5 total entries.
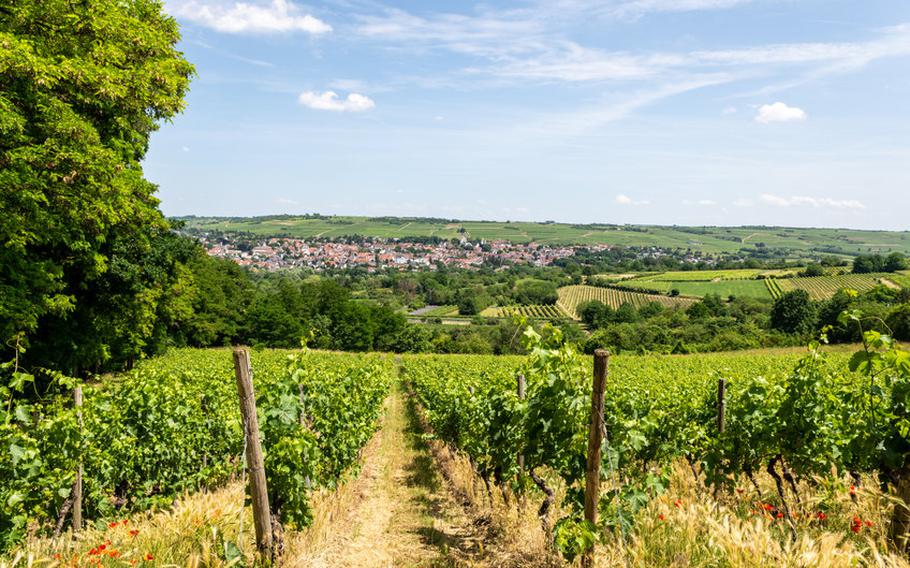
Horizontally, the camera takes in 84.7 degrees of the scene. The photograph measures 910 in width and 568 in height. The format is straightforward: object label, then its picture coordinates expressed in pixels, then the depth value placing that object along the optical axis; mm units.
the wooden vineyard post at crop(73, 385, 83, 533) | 5895
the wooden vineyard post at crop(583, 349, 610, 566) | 4285
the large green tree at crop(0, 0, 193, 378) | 9203
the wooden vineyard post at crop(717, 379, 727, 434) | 7839
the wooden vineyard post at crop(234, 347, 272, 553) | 4547
